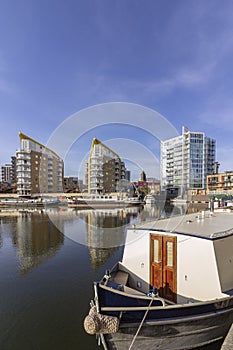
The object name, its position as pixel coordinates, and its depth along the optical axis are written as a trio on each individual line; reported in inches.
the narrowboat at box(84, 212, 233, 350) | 182.5
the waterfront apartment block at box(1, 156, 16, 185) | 5615.2
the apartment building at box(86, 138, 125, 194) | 1891.4
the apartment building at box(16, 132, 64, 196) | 2551.7
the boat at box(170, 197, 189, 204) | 2654.5
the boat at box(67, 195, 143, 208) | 2285.9
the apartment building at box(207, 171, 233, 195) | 2684.5
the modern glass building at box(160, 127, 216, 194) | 3257.9
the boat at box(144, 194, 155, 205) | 2633.9
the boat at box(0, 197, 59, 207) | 2315.6
